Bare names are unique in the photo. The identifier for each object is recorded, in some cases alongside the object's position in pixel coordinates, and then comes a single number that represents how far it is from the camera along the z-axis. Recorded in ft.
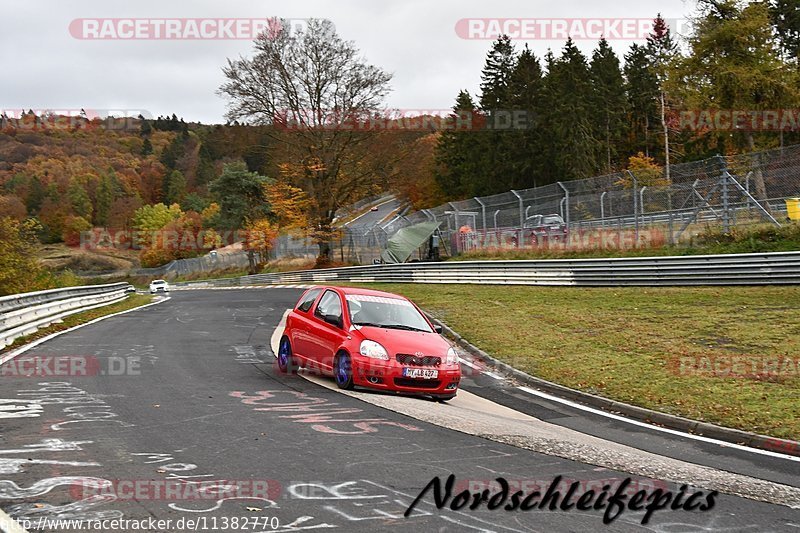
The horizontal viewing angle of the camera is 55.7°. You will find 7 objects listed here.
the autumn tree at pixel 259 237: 213.66
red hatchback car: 33.68
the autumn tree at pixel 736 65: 132.16
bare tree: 148.77
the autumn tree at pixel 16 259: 86.69
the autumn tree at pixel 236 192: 309.01
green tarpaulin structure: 125.47
